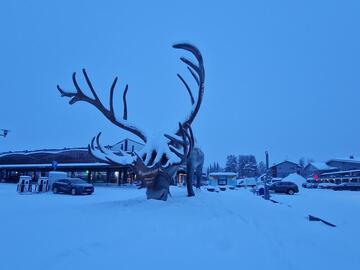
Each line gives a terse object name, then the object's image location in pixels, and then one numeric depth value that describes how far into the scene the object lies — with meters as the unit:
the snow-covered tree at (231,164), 111.88
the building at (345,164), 65.75
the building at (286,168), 86.75
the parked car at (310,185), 53.06
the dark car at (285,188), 31.66
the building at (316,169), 72.19
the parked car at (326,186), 48.00
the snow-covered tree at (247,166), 103.31
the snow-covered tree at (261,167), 121.62
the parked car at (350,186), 41.53
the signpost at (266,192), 21.31
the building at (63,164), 45.22
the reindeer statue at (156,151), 11.86
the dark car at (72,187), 25.28
